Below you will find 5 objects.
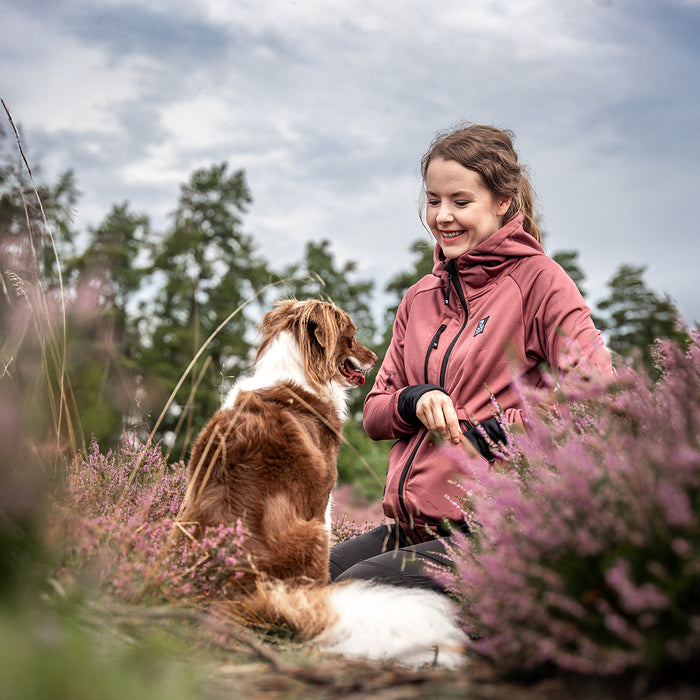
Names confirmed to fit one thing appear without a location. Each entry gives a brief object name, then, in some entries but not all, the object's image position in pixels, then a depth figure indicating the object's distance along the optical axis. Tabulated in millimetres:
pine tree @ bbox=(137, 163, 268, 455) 27547
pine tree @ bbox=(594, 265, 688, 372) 27616
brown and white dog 2467
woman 3291
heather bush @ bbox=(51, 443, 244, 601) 2334
